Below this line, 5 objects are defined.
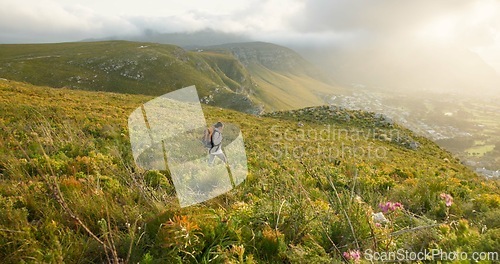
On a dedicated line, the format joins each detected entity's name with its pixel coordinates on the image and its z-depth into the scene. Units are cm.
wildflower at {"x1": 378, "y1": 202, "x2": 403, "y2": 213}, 372
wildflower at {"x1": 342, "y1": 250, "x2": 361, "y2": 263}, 271
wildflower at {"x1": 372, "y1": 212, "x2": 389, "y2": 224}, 381
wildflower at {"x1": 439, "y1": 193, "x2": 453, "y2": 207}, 346
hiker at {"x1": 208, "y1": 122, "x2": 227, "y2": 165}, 889
